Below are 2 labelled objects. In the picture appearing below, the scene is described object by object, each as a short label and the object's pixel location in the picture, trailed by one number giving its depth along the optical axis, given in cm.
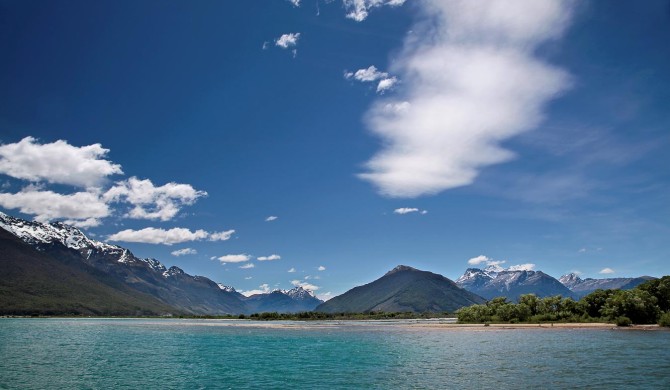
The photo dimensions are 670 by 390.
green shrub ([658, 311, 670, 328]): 11869
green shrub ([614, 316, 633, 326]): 12731
